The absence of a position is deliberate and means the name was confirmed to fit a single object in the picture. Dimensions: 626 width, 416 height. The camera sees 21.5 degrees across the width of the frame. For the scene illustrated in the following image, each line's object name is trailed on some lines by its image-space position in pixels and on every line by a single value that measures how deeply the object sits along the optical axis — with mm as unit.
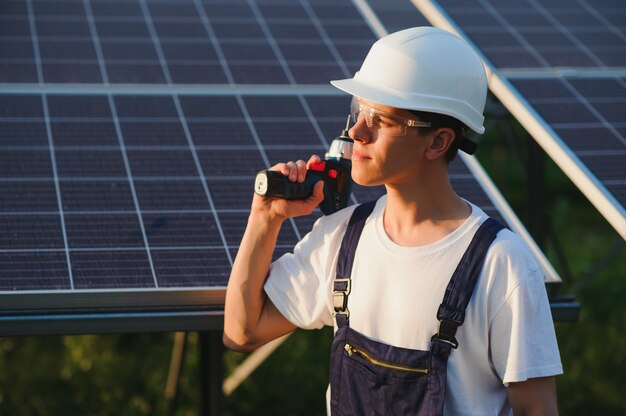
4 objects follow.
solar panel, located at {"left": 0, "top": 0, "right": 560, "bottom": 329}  5642
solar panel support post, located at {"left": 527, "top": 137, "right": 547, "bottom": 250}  10683
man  4361
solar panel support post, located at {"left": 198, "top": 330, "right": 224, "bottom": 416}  6186
